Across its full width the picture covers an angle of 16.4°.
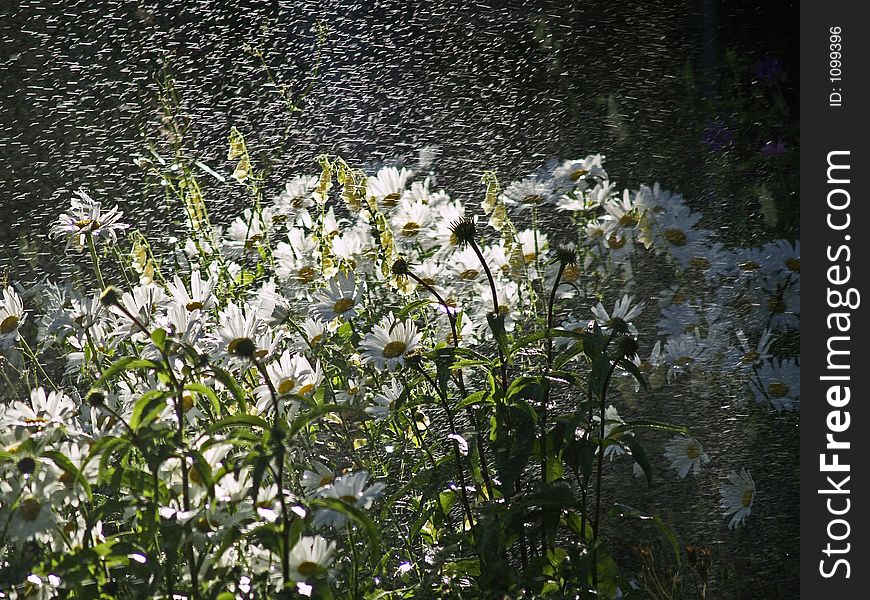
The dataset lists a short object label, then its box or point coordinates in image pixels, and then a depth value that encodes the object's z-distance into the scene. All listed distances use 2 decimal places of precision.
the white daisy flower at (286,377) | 3.67
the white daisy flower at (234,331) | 3.66
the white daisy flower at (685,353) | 4.07
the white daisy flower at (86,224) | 3.81
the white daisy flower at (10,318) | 3.82
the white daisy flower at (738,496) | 4.05
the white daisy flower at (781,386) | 4.09
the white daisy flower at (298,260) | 3.90
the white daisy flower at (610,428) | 3.63
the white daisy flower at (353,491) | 3.57
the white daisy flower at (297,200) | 4.04
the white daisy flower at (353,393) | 3.81
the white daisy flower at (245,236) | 3.99
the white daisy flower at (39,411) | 3.64
